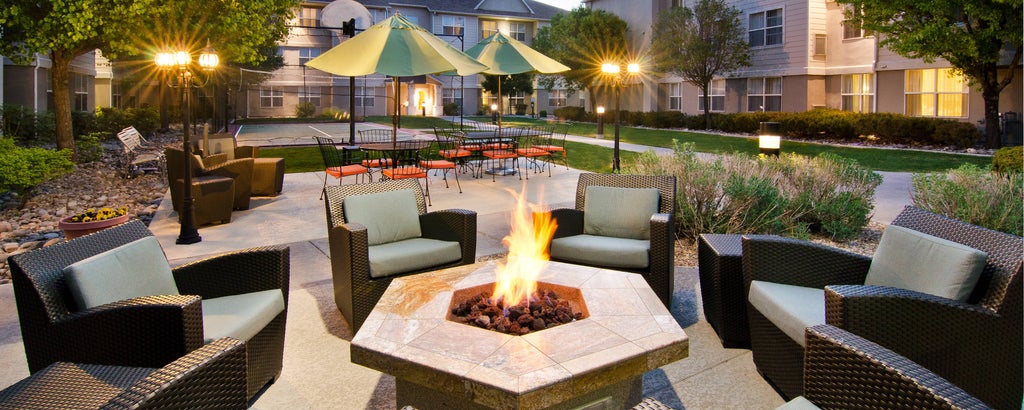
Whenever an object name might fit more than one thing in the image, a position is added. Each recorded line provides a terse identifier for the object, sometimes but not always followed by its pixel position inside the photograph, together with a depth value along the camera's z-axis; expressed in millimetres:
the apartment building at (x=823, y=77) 22438
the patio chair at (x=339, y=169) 10617
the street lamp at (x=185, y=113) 7773
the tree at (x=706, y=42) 29359
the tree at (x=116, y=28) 13188
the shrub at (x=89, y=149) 15110
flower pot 7137
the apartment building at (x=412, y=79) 45031
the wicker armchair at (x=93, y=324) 3105
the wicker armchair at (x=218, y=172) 9039
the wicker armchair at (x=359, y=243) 4715
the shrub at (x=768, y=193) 7109
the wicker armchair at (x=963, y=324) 3150
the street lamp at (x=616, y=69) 13609
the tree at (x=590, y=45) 36000
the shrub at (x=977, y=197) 6551
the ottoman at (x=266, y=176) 10672
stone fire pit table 2883
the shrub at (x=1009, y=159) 11242
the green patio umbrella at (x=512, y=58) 13289
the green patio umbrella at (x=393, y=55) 9414
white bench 13250
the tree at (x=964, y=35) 17297
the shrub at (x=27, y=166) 9336
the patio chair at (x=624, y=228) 5043
